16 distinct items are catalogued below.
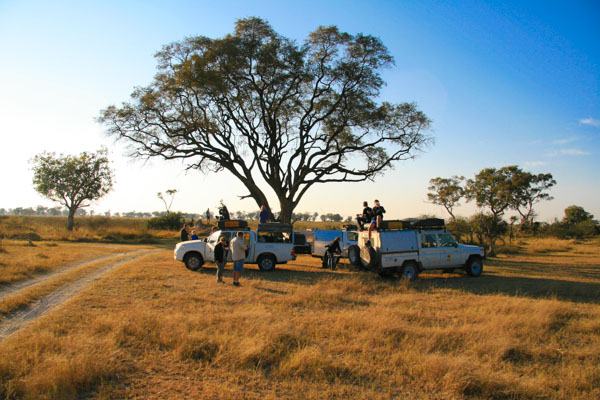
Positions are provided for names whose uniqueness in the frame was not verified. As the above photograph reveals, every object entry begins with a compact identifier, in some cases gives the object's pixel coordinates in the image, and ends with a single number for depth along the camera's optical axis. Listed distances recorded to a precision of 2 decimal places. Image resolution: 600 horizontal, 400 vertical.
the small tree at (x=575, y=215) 63.47
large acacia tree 24.62
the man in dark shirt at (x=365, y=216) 15.30
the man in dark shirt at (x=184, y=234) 20.12
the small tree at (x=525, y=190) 46.59
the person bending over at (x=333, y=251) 17.47
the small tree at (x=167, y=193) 66.93
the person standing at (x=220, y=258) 12.67
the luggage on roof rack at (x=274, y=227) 16.67
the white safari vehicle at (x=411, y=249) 13.77
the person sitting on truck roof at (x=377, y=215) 13.89
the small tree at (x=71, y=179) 42.41
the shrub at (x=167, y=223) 48.44
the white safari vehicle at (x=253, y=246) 15.93
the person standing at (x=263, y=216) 21.92
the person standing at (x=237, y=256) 12.34
